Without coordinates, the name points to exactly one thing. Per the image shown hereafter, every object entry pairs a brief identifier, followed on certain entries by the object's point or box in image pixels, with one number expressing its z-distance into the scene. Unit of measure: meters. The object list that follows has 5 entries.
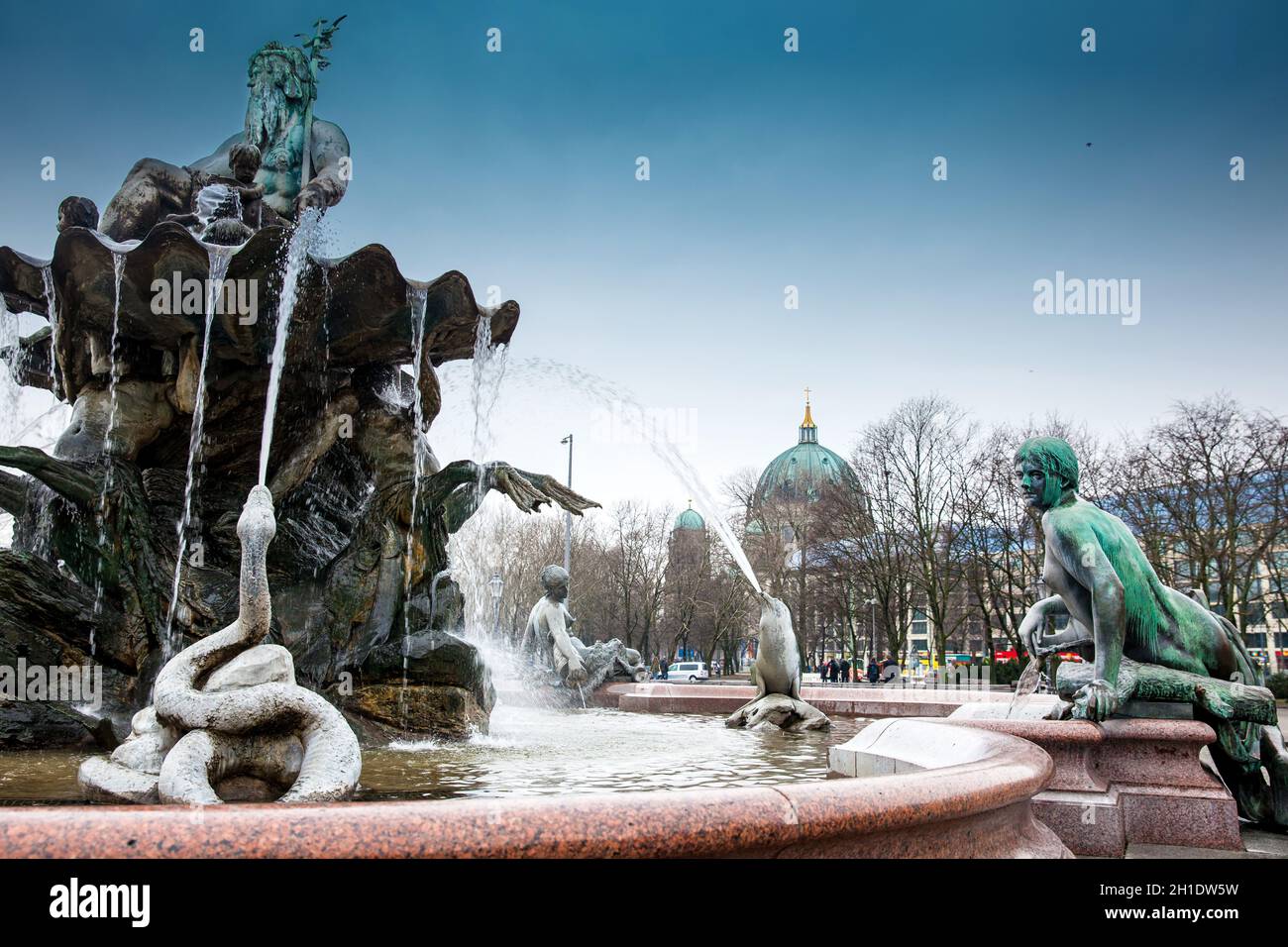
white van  45.69
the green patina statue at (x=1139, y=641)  4.46
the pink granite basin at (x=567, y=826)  2.39
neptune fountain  8.13
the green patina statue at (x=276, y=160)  10.05
